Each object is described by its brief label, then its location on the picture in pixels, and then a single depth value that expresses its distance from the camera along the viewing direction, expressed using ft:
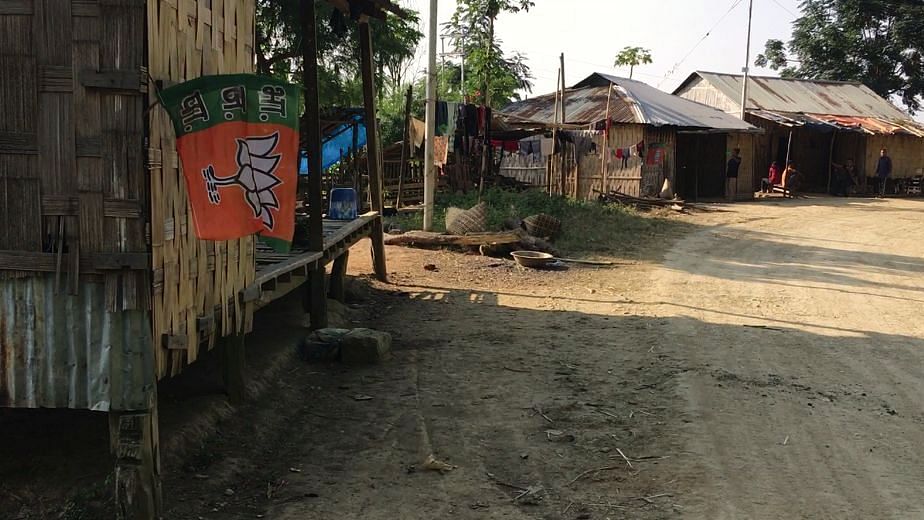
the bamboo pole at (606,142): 75.08
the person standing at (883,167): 94.02
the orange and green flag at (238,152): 12.93
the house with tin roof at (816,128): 95.71
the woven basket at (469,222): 47.98
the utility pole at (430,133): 48.29
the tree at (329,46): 45.14
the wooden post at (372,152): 35.42
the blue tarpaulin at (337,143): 41.93
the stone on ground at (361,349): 24.31
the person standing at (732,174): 87.61
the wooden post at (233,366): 18.84
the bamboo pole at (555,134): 67.22
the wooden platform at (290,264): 19.49
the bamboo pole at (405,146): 61.57
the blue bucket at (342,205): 35.73
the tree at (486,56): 96.27
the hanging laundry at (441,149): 61.31
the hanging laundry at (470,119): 62.08
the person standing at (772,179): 95.45
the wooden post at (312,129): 24.91
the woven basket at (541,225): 49.14
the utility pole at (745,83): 94.12
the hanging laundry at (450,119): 57.88
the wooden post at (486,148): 64.46
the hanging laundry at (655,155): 79.33
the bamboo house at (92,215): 12.23
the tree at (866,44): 120.78
